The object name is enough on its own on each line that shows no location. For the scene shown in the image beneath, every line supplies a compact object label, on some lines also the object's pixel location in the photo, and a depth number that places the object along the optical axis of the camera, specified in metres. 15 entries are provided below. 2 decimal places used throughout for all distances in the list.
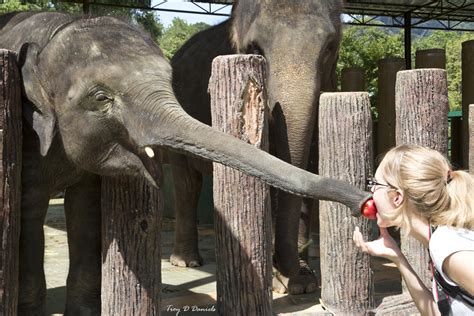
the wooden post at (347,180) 2.81
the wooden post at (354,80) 7.99
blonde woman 1.80
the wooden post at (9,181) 2.36
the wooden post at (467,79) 7.03
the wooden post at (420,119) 2.94
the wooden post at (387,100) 7.46
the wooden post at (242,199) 2.66
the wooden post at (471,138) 3.29
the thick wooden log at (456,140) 8.41
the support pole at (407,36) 11.80
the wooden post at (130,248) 2.62
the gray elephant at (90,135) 2.08
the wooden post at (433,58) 6.91
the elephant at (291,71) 3.50
